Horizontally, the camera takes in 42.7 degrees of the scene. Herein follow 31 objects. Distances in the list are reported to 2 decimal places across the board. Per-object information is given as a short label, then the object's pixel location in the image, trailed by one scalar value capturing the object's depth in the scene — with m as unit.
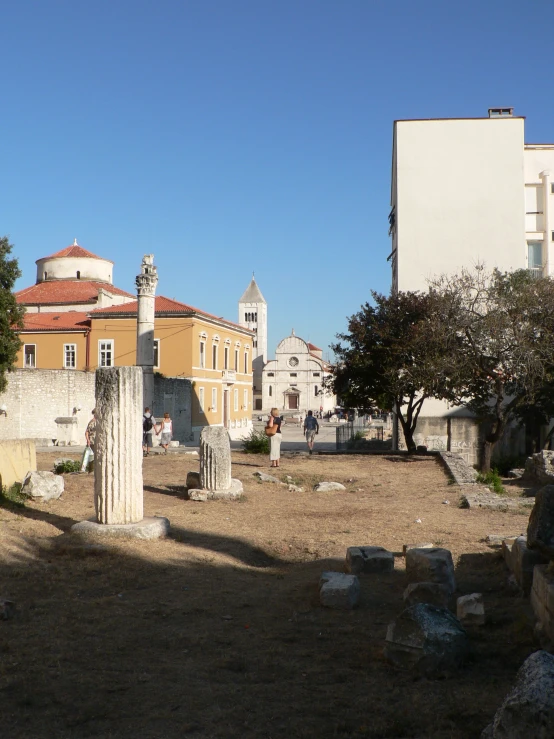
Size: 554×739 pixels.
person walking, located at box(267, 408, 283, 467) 18.09
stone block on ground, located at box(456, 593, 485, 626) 5.70
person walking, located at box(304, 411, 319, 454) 25.06
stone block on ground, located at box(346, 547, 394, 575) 7.55
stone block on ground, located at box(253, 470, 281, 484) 15.40
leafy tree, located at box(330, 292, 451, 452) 19.12
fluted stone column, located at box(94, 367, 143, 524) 9.23
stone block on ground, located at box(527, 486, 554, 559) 5.58
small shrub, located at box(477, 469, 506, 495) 14.17
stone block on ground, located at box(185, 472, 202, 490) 13.37
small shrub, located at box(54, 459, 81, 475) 16.56
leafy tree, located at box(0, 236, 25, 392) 28.44
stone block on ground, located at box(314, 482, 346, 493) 14.20
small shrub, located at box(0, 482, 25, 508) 11.39
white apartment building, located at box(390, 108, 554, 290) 30.20
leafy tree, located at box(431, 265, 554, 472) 18.31
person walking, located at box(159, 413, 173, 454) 23.54
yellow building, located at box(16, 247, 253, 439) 40.66
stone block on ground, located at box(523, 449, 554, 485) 15.83
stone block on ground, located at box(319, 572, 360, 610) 6.29
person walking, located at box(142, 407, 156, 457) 22.89
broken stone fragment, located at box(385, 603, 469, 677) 4.68
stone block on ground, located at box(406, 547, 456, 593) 6.73
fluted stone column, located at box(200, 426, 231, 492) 12.75
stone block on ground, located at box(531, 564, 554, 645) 5.01
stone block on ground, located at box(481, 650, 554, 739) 3.29
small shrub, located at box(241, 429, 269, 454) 22.47
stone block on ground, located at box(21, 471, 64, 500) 11.94
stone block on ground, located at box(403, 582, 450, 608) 6.00
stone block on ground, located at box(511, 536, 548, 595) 6.38
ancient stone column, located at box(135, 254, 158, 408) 30.47
